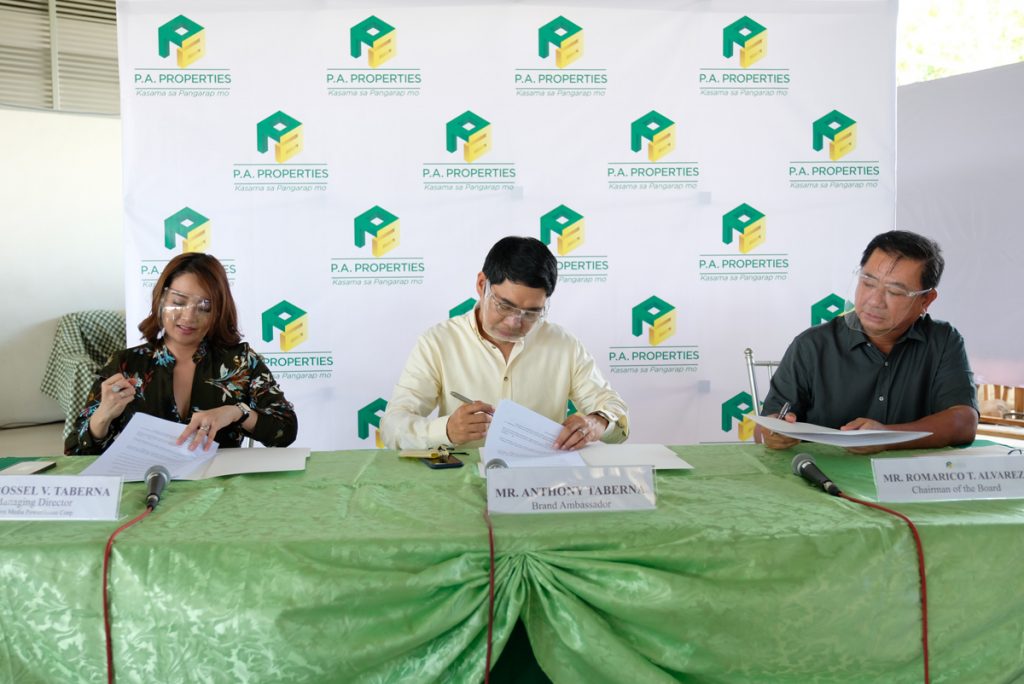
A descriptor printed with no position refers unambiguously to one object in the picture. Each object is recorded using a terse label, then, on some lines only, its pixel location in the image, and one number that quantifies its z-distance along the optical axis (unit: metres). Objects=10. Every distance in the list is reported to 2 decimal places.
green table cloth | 1.23
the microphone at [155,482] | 1.48
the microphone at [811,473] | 1.59
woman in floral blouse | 2.22
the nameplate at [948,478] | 1.51
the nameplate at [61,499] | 1.40
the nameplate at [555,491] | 1.43
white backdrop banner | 3.50
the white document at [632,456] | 1.81
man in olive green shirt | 2.13
